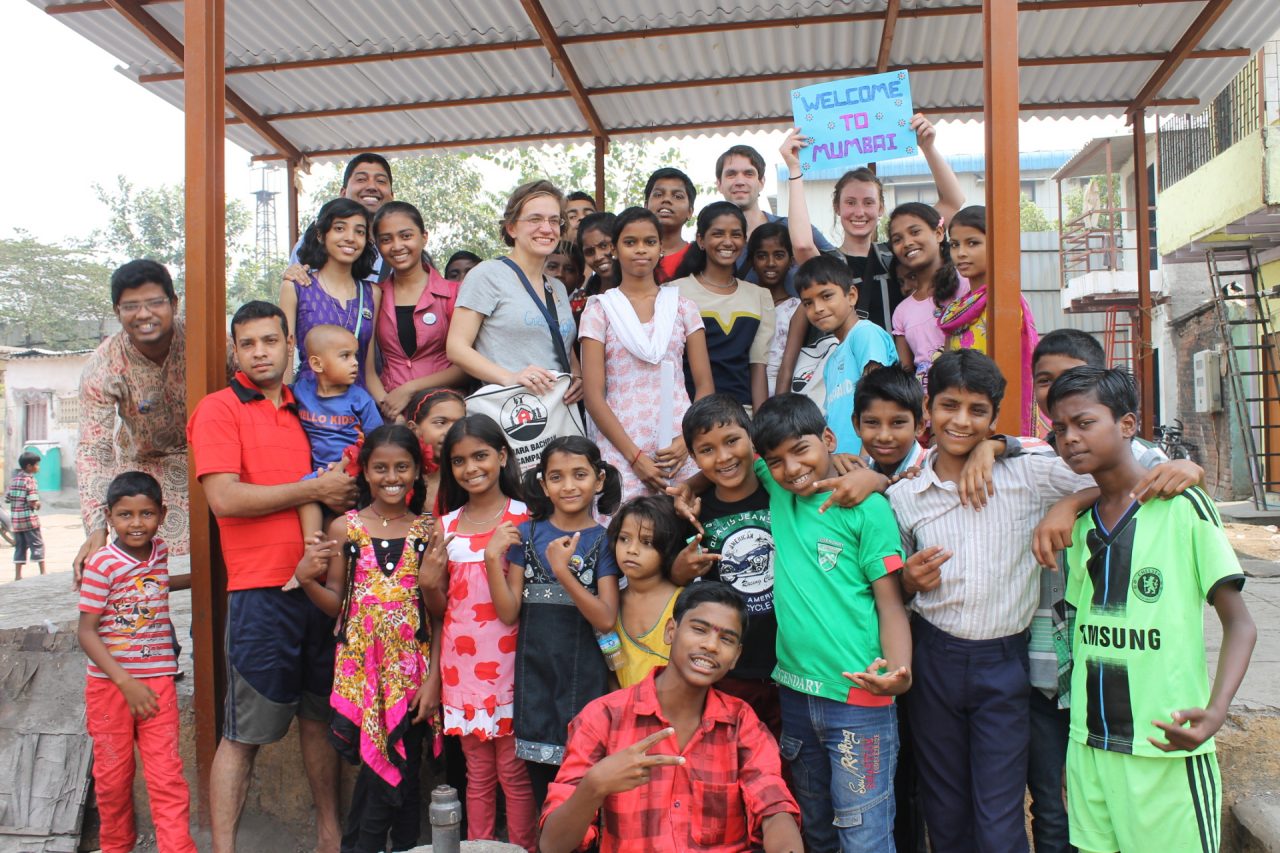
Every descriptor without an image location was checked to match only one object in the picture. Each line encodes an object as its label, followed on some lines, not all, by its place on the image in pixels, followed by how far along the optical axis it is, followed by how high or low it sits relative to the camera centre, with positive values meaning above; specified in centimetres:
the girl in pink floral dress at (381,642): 319 -70
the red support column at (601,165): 670 +197
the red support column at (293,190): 701 +192
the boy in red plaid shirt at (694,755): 250 -88
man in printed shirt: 377 +21
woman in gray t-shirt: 391 +55
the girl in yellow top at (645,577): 298 -46
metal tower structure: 4333 +1025
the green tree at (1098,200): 2035 +631
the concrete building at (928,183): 2803 +852
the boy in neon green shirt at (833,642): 265 -61
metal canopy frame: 332 +226
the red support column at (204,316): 372 +51
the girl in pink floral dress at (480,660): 314 -75
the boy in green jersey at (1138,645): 233 -57
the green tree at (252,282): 3203 +563
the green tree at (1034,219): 3306 +747
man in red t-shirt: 330 -42
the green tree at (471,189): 1912 +547
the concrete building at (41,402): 2600 +124
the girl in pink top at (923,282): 407 +65
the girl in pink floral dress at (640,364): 364 +28
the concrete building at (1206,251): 1048 +244
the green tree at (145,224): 3641 +861
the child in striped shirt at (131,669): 338 -82
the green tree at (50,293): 3409 +572
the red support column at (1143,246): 639 +122
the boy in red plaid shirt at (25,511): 1251 -87
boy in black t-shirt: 301 -33
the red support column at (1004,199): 322 +80
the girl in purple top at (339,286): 387 +66
